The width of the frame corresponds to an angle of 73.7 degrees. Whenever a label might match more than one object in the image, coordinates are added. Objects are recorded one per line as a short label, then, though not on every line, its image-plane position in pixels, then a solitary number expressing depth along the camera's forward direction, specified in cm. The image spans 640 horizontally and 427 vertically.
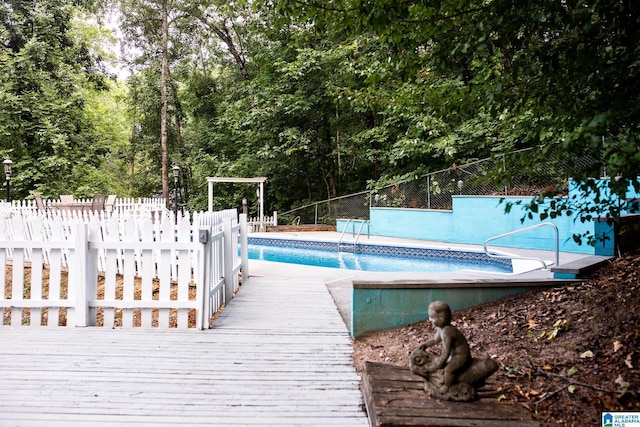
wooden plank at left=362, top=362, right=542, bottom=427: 206
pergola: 1589
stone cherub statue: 227
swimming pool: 932
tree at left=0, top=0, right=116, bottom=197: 1697
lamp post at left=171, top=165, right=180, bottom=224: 1575
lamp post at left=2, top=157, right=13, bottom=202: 1382
